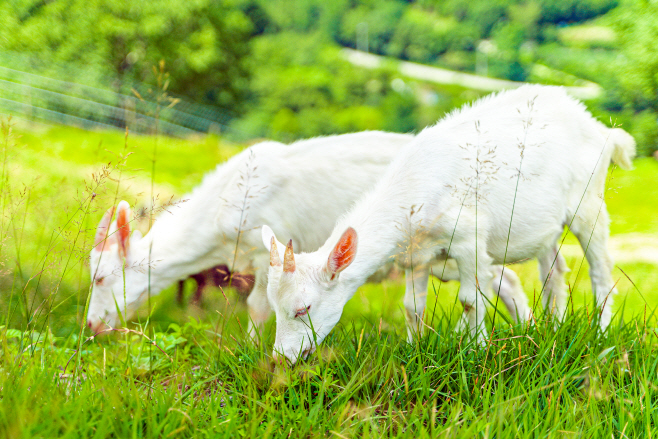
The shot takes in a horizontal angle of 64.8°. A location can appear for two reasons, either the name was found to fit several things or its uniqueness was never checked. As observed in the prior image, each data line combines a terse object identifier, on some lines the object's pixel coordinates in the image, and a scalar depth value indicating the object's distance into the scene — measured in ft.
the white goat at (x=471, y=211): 9.37
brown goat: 16.38
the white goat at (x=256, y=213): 13.96
